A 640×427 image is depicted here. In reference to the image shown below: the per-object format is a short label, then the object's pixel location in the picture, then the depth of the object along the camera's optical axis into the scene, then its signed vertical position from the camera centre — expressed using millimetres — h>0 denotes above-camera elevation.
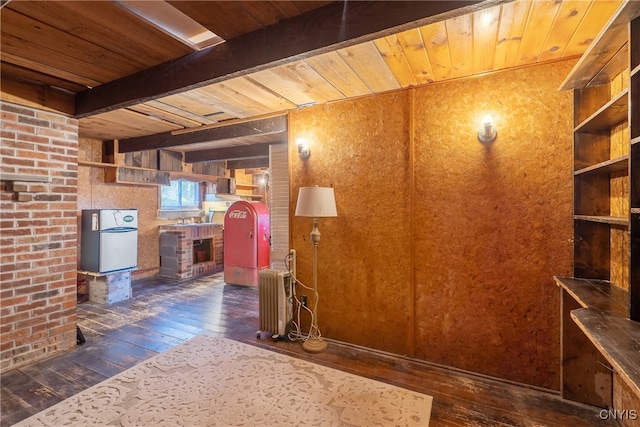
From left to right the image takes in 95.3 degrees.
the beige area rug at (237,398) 1843 -1317
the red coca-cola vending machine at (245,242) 4965 -555
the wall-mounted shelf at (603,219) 1433 -40
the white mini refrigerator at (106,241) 4191 -465
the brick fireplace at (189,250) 5441 -779
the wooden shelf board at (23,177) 2324 +268
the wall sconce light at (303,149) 3002 +642
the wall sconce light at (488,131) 2232 +617
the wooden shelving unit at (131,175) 4812 +630
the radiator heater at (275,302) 2967 -943
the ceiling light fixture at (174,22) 1532 +1090
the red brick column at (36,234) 2371 -212
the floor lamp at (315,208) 2533 +23
